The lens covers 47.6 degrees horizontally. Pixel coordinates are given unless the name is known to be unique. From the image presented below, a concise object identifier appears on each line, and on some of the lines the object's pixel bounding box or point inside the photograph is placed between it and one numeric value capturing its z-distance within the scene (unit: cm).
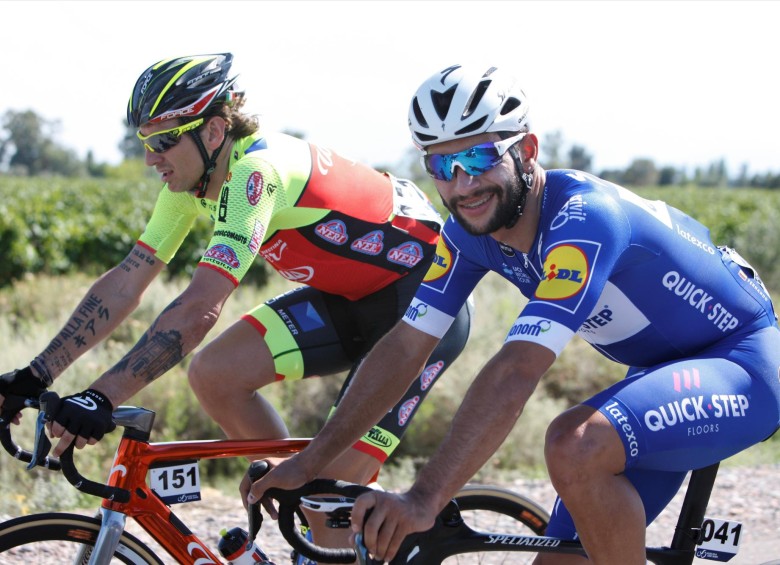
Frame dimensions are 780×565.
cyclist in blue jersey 246
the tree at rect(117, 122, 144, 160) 7709
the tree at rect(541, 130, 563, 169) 6681
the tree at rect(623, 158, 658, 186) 9350
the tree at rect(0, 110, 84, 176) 8488
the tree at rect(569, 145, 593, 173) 7719
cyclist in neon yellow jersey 309
